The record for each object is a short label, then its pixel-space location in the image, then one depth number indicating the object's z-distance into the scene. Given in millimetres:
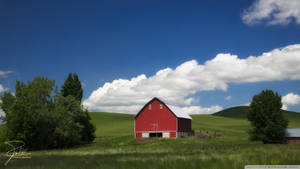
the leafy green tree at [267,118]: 64562
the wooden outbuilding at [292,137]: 68119
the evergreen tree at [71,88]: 79250
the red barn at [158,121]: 74500
